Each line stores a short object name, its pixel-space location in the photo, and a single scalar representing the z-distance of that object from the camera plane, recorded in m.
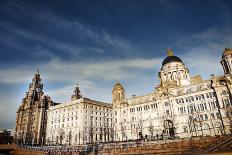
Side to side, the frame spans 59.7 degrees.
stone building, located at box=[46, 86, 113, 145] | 83.62
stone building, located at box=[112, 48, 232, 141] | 65.62
